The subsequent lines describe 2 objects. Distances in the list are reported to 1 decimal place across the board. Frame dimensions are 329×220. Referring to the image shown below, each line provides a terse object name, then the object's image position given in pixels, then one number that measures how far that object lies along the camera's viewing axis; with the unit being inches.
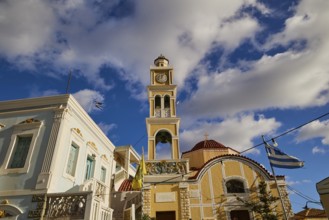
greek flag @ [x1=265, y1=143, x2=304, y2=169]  504.7
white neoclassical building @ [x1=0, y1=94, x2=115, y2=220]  427.2
